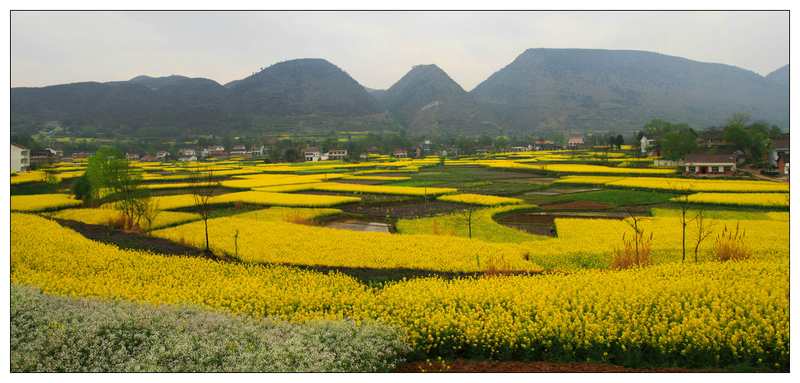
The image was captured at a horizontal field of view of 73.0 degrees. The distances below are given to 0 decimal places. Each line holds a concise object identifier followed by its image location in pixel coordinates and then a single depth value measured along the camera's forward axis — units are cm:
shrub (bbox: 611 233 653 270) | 1476
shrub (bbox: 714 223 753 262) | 1491
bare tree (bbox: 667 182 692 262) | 2637
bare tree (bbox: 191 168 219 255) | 2616
